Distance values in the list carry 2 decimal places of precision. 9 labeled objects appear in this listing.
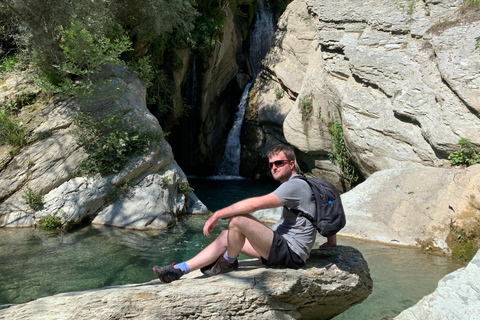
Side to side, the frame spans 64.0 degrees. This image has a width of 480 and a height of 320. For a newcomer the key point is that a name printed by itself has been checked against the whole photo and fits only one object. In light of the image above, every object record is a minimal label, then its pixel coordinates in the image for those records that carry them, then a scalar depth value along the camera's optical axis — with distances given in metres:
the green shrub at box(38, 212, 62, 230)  8.52
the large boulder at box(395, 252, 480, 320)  3.57
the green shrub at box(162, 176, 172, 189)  9.98
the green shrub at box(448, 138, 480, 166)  9.00
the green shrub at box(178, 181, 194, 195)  10.63
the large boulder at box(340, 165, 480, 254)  7.66
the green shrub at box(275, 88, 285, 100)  17.12
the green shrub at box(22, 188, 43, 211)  8.69
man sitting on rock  3.62
